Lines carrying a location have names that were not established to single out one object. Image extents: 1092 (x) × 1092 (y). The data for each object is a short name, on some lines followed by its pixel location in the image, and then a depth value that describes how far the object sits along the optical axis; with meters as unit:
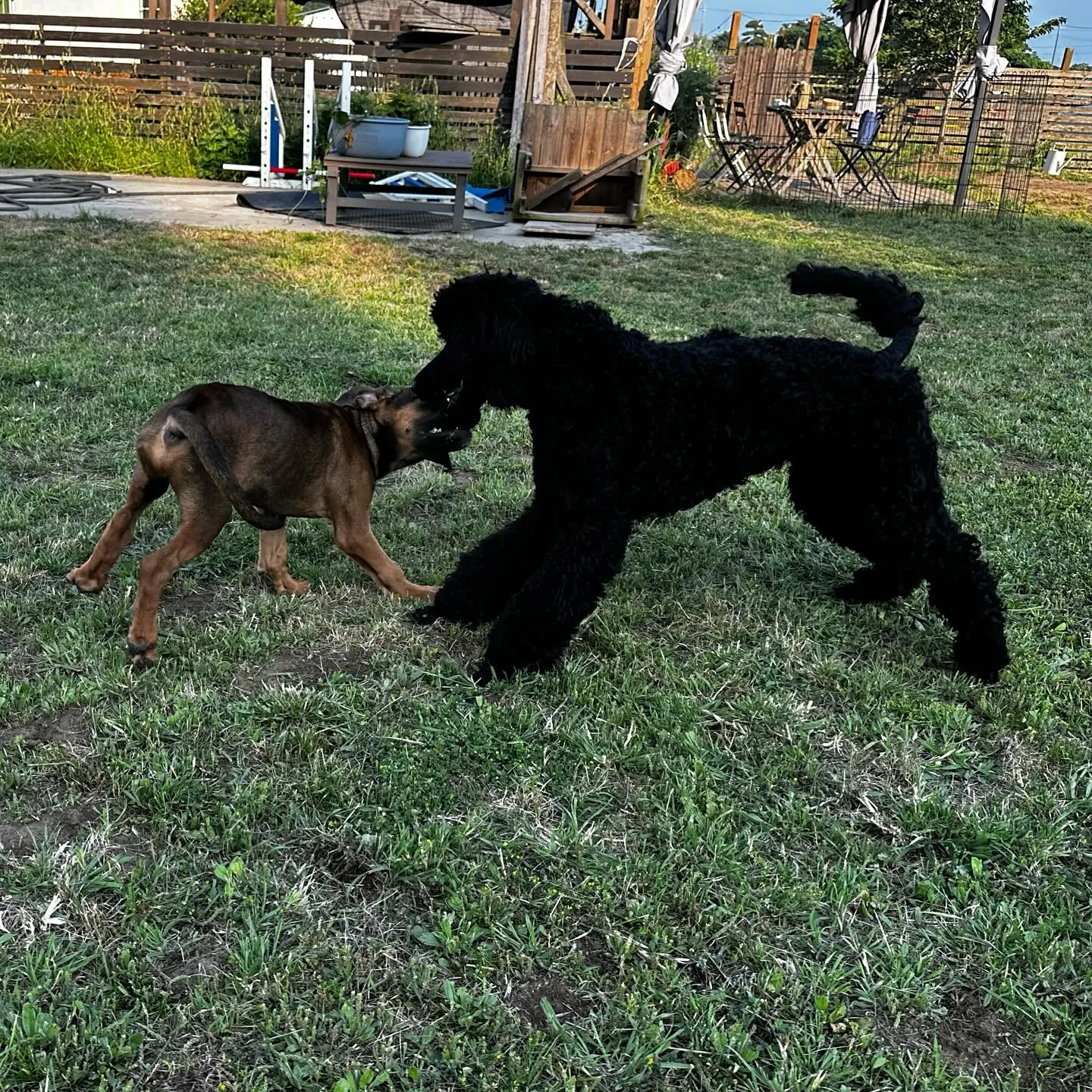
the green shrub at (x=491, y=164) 13.88
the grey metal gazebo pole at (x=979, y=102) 13.92
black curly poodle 2.94
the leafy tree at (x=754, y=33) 39.67
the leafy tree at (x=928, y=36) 27.66
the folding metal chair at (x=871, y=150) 15.41
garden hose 11.02
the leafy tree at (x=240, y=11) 22.37
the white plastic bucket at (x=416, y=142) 10.85
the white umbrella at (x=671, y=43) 13.44
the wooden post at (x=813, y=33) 26.36
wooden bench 10.66
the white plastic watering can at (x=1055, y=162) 22.05
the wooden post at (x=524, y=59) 13.26
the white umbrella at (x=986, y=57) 13.89
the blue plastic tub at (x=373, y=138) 10.41
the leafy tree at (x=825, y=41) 29.72
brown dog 3.09
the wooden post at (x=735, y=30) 29.43
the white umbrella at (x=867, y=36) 14.90
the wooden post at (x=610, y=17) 15.57
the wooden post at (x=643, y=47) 14.08
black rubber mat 11.27
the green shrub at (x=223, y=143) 14.44
